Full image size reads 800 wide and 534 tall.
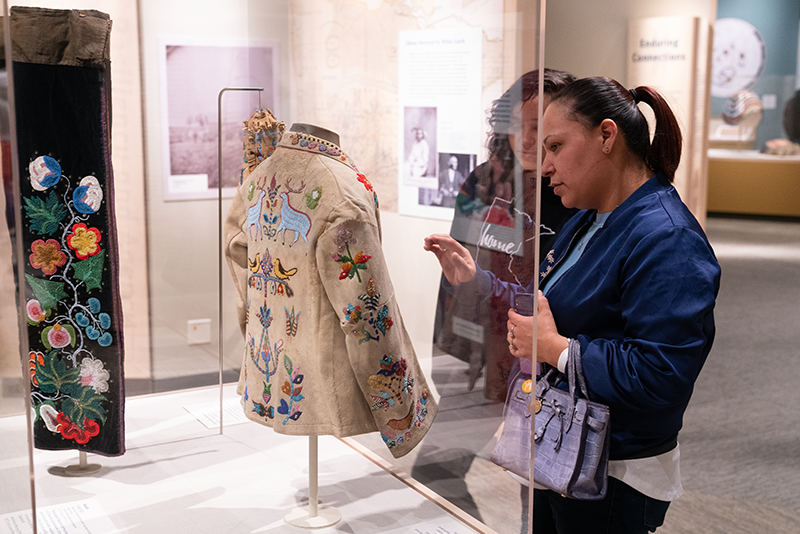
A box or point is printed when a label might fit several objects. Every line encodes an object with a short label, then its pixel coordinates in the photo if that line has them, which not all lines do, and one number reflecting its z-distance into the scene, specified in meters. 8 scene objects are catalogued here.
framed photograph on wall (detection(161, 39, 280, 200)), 1.88
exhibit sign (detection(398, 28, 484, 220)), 1.75
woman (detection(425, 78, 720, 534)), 1.54
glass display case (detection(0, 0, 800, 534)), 1.71
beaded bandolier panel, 1.56
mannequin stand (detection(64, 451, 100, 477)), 1.66
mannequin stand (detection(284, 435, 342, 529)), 1.77
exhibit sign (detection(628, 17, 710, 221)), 5.12
